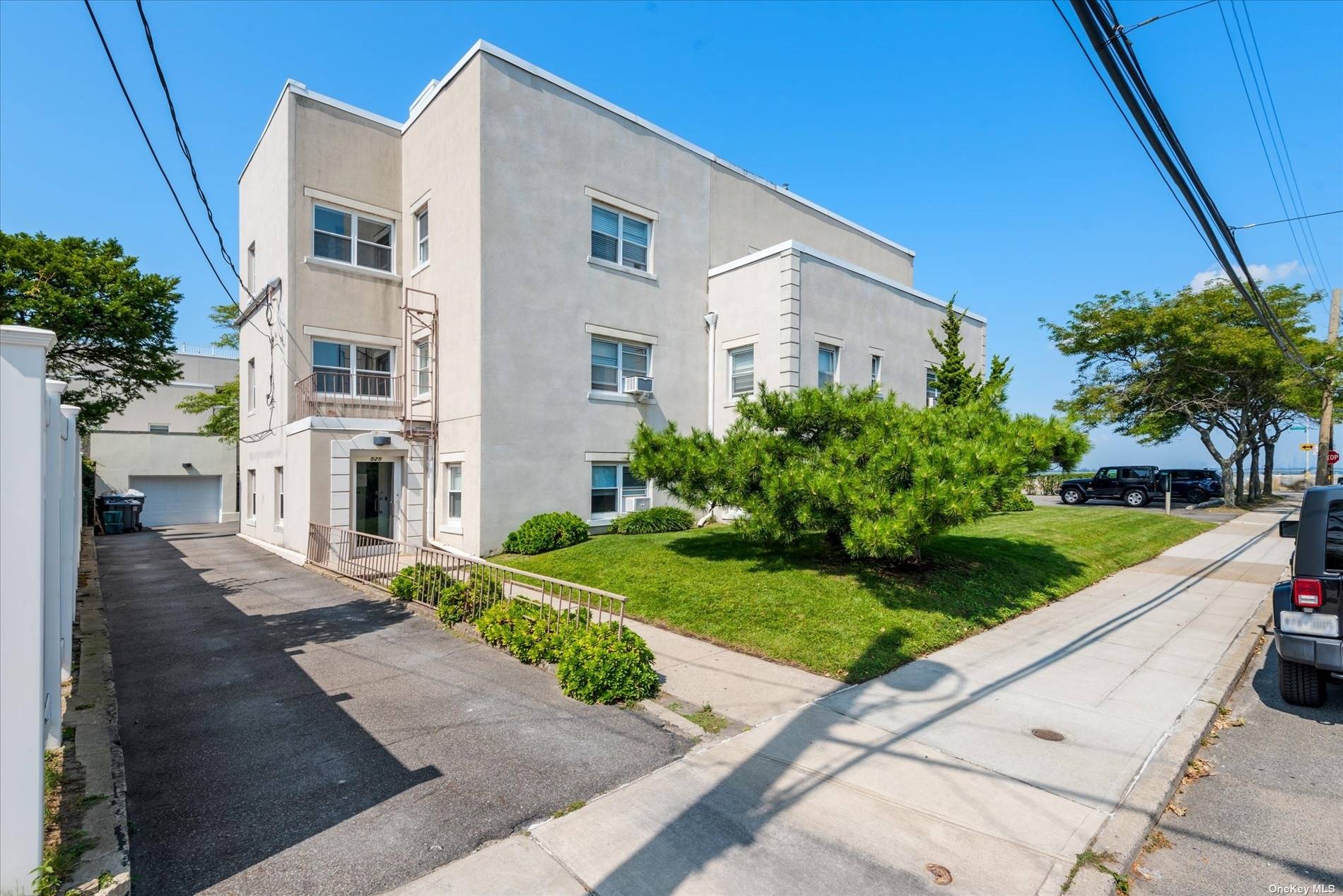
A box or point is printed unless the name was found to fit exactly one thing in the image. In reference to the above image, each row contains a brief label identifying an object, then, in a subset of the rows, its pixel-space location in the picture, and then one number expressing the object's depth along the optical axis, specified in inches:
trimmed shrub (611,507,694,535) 586.9
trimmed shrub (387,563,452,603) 377.6
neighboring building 1085.8
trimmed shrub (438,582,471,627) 342.6
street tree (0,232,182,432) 581.0
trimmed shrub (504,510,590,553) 520.1
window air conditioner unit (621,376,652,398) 609.3
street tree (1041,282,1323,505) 1022.4
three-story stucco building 540.4
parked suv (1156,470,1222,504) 1147.9
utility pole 1013.8
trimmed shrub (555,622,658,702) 237.5
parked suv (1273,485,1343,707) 216.2
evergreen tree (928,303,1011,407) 669.9
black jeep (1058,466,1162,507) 1109.7
